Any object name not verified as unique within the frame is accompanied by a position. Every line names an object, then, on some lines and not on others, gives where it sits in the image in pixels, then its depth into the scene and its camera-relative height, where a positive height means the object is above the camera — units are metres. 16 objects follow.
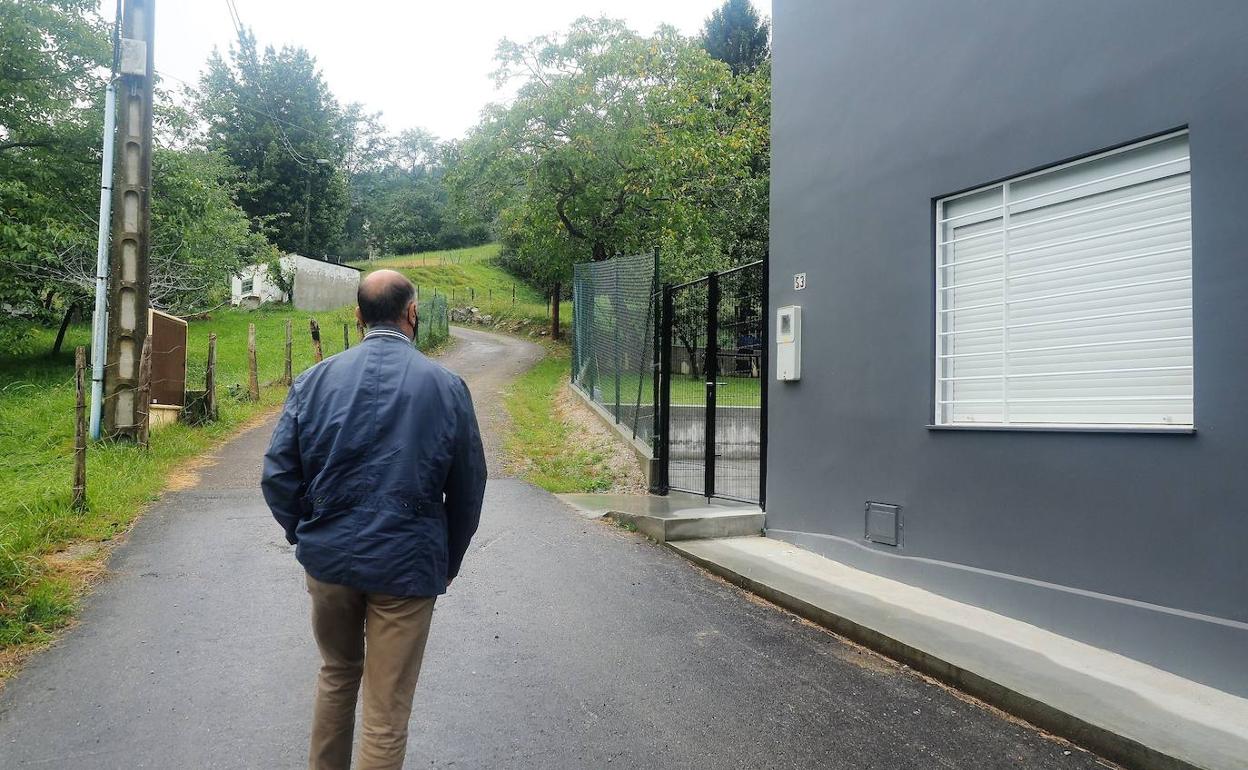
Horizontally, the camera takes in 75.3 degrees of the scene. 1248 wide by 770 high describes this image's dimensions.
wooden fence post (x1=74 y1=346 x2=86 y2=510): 6.39 -0.39
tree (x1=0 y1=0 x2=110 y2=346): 15.05 +5.04
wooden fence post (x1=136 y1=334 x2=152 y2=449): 9.29 -0.04
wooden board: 10.95 +0.43
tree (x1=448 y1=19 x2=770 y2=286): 20.28 +6.38
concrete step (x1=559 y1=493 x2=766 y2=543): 6.91 -1.08
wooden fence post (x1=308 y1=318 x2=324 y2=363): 18.56 +1.29
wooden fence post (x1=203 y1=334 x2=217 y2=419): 12.07 +0.11
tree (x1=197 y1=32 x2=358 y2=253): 43.41 +13.86
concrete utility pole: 9.50 +1.98
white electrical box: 6.76 +0.48
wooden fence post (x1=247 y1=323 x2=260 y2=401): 14.88 +0.22
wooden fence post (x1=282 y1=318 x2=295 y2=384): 16.72 +0.45
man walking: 2.41 -0.35
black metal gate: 7.76 +0.14
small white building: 34.44 +4.64
